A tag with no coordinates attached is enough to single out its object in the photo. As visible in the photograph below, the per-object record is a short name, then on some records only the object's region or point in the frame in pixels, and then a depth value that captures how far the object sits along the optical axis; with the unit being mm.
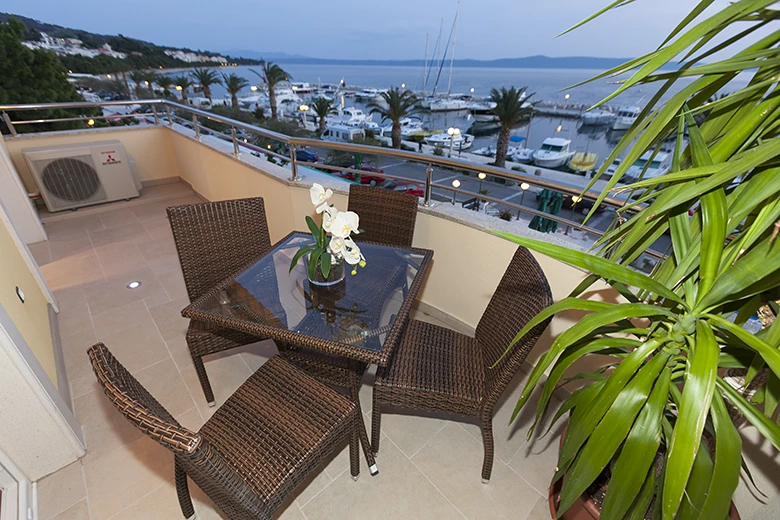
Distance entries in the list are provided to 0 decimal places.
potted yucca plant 608
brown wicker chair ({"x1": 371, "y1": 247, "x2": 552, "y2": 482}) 1193
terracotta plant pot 1032
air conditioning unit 3305
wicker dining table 1229
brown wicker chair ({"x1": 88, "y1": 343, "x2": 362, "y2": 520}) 742
